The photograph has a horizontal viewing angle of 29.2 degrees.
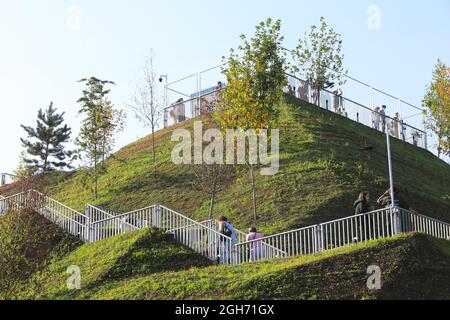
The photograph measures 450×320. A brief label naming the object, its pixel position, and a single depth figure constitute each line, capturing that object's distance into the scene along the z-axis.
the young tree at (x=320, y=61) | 52.56
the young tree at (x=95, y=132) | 46.75
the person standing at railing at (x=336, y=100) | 54.19
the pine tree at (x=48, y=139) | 79.50
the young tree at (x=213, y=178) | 38.81
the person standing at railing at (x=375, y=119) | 55.67
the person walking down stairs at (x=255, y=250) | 27.56
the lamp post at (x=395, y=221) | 25.95
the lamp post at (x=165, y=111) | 56.53
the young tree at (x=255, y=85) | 38.62
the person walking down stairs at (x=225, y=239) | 28.28
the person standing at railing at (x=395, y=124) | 57.07
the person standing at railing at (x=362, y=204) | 28.31
